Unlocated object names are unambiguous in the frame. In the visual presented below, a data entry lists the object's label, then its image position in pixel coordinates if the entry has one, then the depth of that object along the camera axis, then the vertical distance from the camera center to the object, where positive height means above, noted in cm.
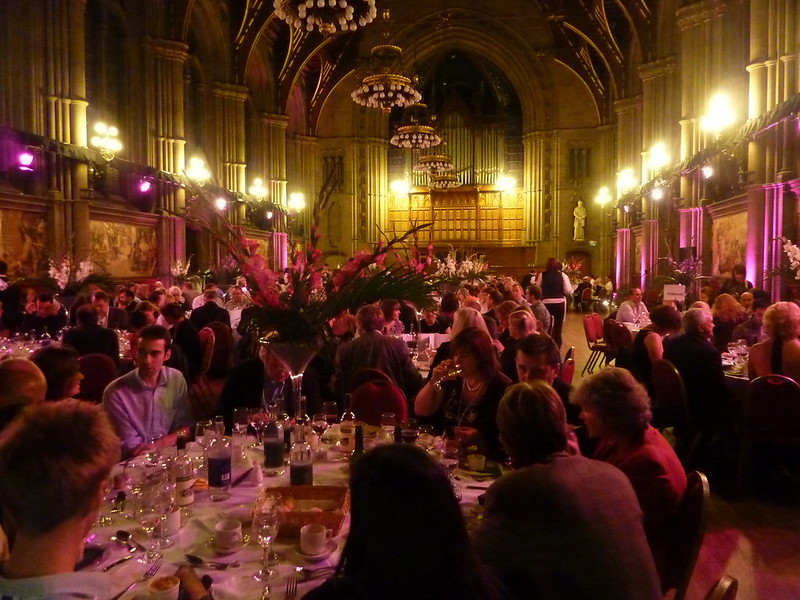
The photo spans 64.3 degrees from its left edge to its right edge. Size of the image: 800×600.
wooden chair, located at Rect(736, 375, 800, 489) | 418 -87
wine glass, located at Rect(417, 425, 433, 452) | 300 -74
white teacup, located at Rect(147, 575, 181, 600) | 166 -79
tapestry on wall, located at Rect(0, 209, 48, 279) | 1012 +76
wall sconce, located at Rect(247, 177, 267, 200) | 2020 +314
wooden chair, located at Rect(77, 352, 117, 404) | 475 -66
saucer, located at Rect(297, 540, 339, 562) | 196 -83
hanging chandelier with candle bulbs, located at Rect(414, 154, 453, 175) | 1906 +370
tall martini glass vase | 301 -32
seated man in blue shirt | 348 -63
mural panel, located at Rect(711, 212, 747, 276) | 1022 +70
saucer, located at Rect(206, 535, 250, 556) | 203 -84
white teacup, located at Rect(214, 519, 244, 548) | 204 -80
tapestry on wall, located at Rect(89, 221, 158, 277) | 1239 +82
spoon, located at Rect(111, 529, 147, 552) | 206 -83
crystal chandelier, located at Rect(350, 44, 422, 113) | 1173 +401
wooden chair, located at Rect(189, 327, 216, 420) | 679 -127
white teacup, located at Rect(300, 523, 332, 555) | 198 -79
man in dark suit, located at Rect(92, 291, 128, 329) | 712 -32
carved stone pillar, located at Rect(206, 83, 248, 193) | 1805 +441
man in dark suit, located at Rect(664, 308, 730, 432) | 481 -65
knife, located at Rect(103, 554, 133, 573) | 191 -84
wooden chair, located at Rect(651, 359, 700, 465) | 468 -92
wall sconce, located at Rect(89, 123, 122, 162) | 1209 +281
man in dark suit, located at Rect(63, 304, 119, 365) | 545 -42
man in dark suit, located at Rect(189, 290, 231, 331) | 808 -35
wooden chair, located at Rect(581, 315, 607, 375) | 921 -78
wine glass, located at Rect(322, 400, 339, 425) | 330 -65
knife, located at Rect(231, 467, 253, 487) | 265 -81
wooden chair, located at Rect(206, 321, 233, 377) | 771 -77
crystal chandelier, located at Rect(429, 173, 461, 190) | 2017 +338
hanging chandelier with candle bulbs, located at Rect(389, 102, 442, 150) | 1683 +399
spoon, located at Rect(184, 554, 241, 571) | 194 -85
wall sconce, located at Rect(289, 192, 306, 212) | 2289 +306
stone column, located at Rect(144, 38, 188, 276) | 1447 +375
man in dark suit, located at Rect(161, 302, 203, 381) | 657 -57
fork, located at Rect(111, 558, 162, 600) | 186 -85
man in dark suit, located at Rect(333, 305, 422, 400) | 482 -54
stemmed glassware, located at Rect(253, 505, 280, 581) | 188 -73
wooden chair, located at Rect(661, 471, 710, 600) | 212 -85
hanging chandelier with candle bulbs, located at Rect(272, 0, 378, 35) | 961 +426
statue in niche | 2284 +224
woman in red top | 222 -59
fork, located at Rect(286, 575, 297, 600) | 177 -85
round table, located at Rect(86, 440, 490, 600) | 183 -85
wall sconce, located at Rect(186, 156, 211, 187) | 1617 +301
